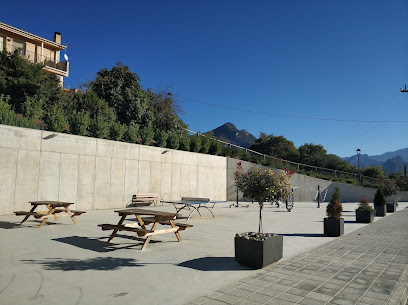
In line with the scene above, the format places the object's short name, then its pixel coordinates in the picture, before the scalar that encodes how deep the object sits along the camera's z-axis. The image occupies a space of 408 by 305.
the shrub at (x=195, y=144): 22.90
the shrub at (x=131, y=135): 18.00
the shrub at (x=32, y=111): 14.55
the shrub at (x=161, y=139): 20.16
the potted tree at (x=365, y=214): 12.66
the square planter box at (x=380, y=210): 15.87
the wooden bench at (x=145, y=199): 15.92
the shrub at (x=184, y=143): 21.97
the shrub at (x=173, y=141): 20.97
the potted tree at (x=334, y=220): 8.97
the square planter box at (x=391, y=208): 18.70
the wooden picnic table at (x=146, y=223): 6.36
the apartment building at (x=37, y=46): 30.80
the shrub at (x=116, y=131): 17.12
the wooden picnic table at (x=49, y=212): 8.59
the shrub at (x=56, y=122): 14.00
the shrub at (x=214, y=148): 24.66
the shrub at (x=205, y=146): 23.78
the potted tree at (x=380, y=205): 15.90
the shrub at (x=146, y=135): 19.27
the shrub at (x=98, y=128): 15.82
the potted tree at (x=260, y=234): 5.23
